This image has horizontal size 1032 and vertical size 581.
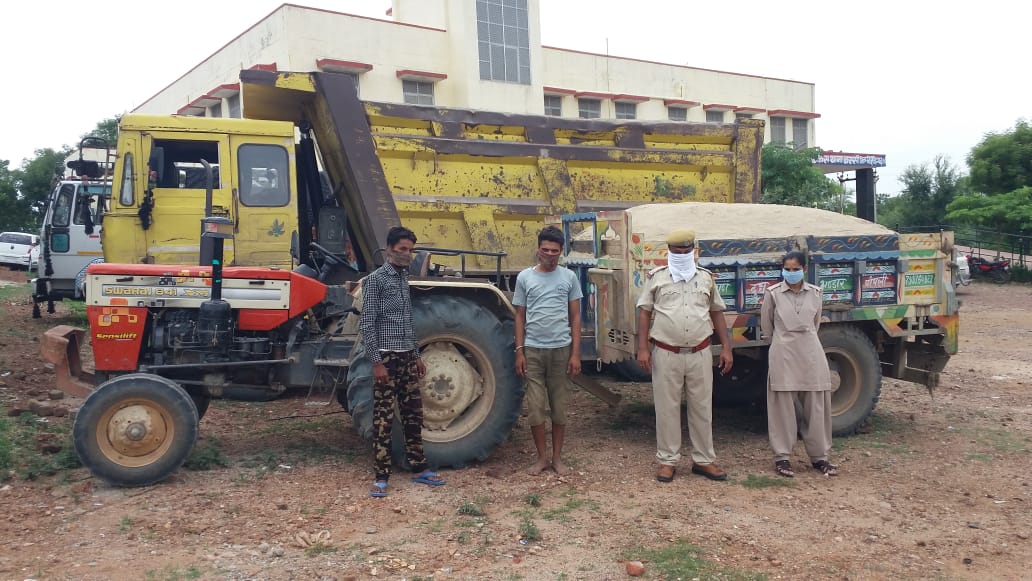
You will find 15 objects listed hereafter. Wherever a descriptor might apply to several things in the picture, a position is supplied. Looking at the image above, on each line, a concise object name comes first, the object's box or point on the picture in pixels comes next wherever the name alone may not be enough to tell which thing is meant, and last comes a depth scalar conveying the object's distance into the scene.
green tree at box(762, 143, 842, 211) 16.16
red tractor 4.79
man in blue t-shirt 5.10
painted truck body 5.61
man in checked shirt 4.83
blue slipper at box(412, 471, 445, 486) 4.93
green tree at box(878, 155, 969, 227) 31.62
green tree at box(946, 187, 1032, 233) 22.62
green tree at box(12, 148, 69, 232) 30.73
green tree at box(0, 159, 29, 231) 30.84
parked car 27.95
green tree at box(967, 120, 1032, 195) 25.02
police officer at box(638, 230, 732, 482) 4.99
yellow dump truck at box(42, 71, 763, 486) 5.04
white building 20.20
